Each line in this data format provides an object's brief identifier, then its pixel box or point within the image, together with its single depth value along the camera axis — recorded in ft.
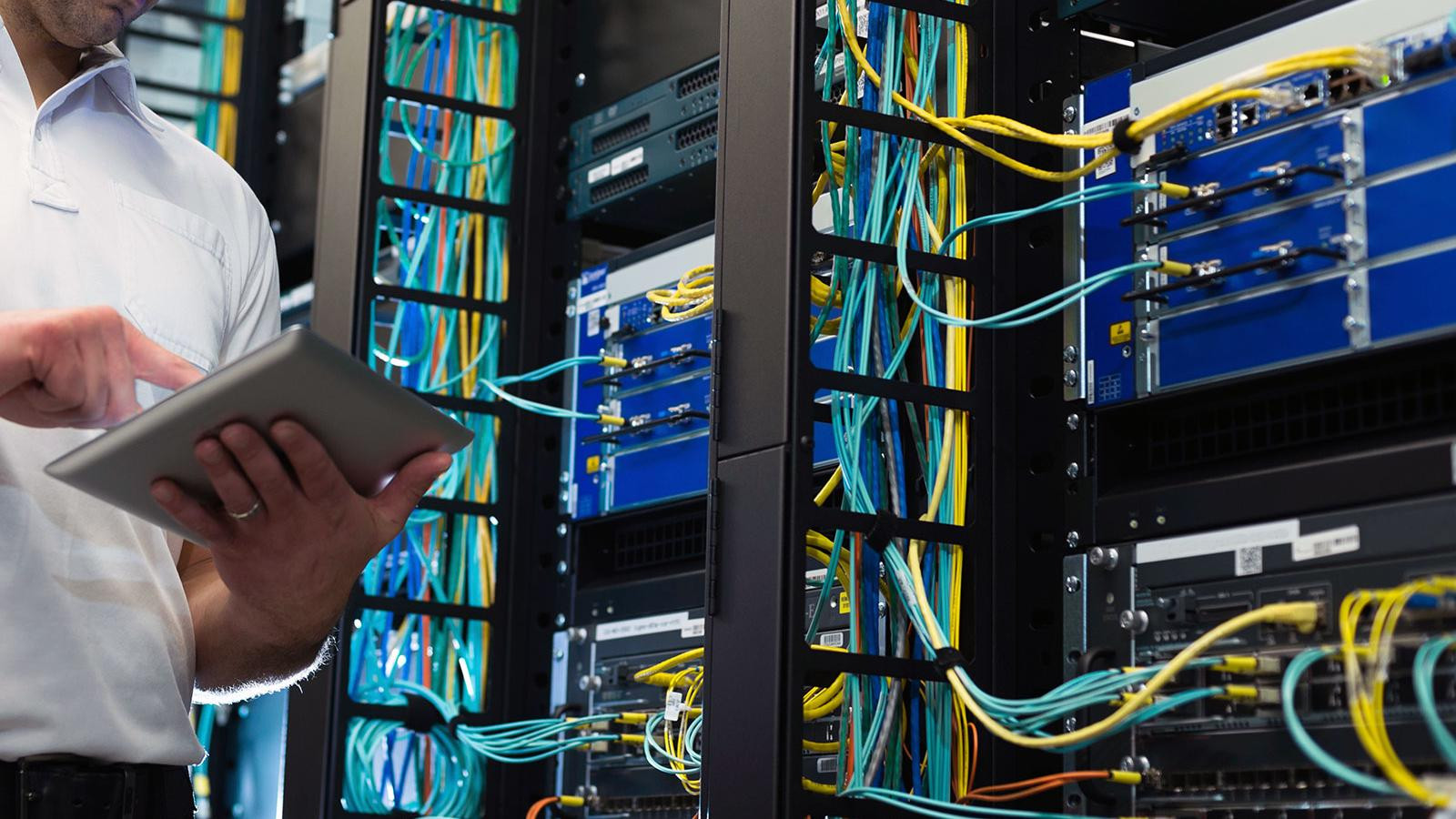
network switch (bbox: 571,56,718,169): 7.04
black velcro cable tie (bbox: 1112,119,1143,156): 4.64
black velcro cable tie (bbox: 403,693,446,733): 7.31
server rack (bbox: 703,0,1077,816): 4.77
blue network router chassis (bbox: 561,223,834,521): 6.79
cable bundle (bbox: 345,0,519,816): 7.37
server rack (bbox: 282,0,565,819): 7.20
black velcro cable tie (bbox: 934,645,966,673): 4.81
